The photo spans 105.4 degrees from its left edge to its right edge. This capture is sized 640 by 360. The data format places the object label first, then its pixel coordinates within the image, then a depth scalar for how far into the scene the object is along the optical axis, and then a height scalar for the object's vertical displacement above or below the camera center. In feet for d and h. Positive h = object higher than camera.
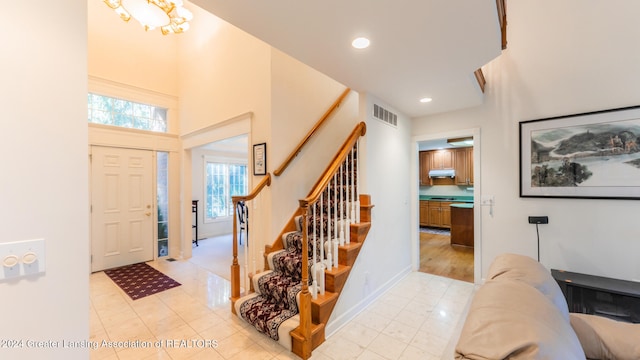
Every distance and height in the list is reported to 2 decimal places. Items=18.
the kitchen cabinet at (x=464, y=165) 22.18 +1.13
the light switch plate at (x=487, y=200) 10.78 -1.02
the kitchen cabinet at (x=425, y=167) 25.04 +1.16
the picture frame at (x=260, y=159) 9.98 +0.89
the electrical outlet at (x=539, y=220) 9.43 -1.68
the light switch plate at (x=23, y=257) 2.78 -0.89
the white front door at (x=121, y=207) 13.01 -1.42
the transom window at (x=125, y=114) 13.17 +3.96
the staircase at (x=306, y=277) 6.63 -3.22
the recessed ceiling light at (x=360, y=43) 6.06 +3.46
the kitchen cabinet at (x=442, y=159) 23.58 +1.83
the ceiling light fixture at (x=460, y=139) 11.92 +1.94
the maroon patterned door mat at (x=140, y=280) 10.57 -4.75
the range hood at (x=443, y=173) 23.44 +0.47
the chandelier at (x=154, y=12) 9.14 +6.71
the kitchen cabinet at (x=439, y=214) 23.39 -3.48
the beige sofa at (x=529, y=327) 2.44 -1.72
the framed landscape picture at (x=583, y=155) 8.29 +0.77
